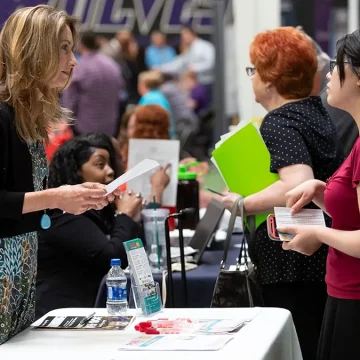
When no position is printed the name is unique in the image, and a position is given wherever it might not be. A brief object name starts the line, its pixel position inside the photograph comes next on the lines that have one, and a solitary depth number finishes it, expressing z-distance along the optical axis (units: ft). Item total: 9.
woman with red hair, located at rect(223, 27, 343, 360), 15.53
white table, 11.09
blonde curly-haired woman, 11.77
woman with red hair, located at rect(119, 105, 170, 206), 24.76
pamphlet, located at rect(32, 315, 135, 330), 12.84
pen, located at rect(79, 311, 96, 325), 13.11
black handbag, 14.95
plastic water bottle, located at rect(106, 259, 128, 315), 13.51
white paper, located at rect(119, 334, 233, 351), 11.26
